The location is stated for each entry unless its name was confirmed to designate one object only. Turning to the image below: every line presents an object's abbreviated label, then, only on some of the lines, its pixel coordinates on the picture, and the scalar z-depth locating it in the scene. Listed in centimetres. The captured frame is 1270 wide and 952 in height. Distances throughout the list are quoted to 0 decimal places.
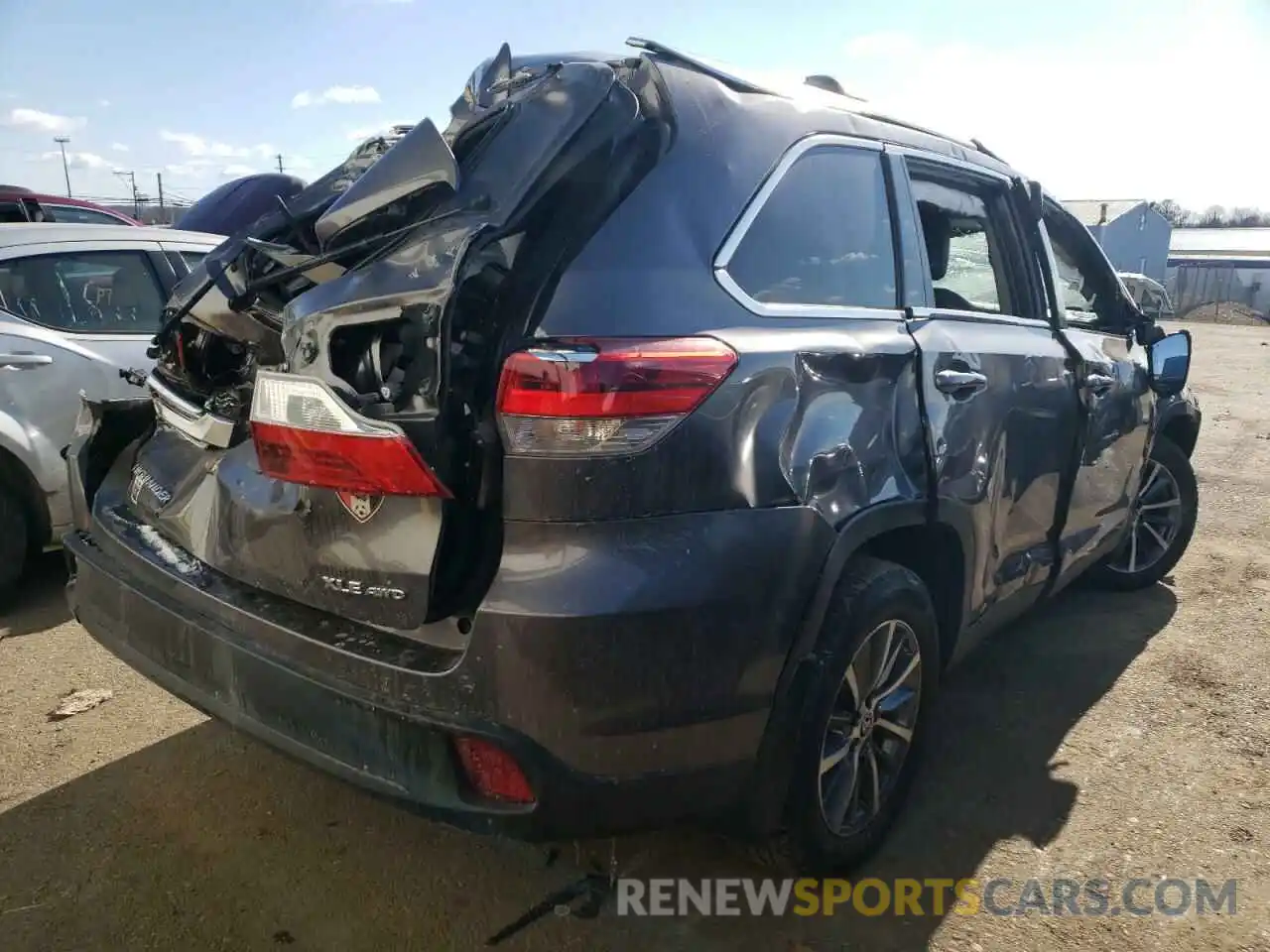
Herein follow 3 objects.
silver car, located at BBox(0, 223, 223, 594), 416
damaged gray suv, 184
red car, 1048
